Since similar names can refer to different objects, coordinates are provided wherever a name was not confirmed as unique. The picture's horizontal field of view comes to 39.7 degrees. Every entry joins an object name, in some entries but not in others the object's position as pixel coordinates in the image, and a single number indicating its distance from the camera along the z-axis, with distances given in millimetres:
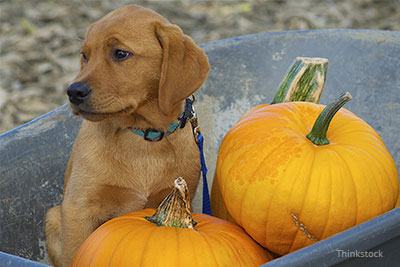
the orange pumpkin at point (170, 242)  1796
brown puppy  2109
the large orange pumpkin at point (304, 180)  1929
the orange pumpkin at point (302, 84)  2594
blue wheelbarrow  2398
